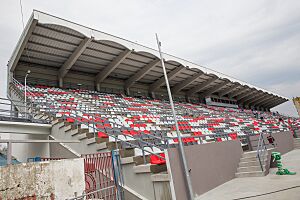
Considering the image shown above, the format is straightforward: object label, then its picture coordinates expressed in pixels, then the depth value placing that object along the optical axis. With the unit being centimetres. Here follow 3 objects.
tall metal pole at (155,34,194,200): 502
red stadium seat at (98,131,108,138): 674
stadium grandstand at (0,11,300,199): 544
